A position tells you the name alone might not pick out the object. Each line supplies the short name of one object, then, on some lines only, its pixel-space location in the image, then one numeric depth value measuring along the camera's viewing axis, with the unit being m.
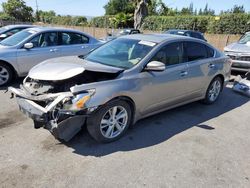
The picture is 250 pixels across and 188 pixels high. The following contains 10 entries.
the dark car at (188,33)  10.21
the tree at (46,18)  34.81
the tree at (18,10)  31.96
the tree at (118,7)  35.18
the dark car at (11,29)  7.58
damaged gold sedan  2.48
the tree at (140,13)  17.10
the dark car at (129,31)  13.50
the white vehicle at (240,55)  6.50
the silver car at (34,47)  4.79
